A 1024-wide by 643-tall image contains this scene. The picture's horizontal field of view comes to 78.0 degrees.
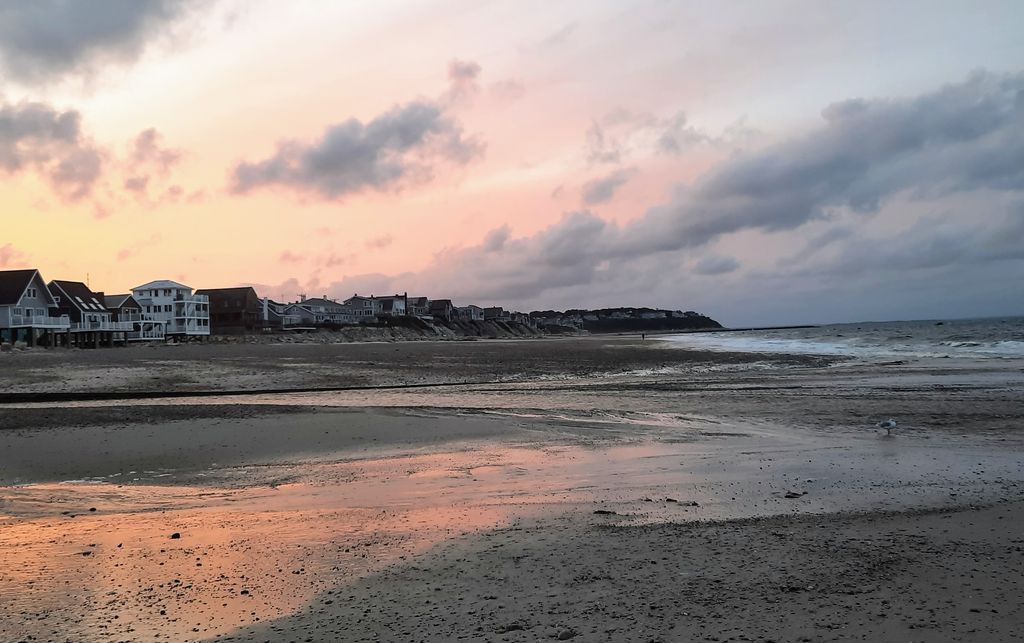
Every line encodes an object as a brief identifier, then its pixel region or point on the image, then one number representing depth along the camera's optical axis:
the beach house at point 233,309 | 113.50
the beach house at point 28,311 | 65.62
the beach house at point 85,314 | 76.81
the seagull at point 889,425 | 12.32
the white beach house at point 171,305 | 96.12
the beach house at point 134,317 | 87.68
